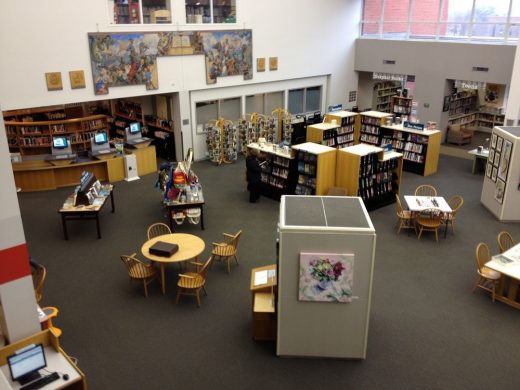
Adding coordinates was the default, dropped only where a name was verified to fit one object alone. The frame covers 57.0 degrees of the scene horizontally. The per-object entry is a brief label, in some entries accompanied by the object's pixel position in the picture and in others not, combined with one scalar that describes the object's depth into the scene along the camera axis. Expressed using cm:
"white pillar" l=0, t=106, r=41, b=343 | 550
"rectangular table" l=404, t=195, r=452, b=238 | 1055
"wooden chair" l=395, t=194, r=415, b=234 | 1095
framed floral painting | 627
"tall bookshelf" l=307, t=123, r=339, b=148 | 1565
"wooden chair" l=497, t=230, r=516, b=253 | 902
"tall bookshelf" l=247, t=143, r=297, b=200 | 1264
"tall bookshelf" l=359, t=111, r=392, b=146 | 1662
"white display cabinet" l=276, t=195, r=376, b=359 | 622
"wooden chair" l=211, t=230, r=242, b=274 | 921
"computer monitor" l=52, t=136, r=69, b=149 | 1377
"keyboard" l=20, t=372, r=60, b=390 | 554
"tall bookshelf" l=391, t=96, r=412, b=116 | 1981
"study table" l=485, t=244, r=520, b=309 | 804
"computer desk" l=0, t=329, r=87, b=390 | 565
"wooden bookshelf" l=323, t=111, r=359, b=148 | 1658
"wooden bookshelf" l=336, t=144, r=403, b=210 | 1187
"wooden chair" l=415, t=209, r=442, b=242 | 1060
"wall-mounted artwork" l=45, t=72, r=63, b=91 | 1252
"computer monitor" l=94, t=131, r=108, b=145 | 1421
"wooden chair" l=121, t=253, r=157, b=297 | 845
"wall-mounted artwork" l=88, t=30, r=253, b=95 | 1335
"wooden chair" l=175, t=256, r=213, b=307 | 811
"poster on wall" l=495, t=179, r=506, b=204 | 1146
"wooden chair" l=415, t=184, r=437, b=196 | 1303
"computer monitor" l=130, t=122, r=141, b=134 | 1506
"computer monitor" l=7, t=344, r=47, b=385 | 548
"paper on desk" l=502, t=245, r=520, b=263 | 841
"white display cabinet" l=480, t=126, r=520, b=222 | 1109
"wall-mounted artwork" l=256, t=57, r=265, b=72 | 1681
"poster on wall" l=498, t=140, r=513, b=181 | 1114
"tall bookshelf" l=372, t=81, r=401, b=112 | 2177
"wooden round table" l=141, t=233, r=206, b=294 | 836
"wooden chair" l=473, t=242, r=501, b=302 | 834
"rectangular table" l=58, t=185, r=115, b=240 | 1045
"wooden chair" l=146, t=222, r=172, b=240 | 975
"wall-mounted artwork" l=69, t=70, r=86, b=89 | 1293
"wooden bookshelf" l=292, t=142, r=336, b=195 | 1188
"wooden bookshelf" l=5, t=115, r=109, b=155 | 1423
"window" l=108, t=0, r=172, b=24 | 1358
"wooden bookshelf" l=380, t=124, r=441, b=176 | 1496
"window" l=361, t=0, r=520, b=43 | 1588
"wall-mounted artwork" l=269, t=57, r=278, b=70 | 1717
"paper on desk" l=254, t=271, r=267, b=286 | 744
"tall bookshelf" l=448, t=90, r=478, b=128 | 1909
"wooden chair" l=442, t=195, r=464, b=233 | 1069
